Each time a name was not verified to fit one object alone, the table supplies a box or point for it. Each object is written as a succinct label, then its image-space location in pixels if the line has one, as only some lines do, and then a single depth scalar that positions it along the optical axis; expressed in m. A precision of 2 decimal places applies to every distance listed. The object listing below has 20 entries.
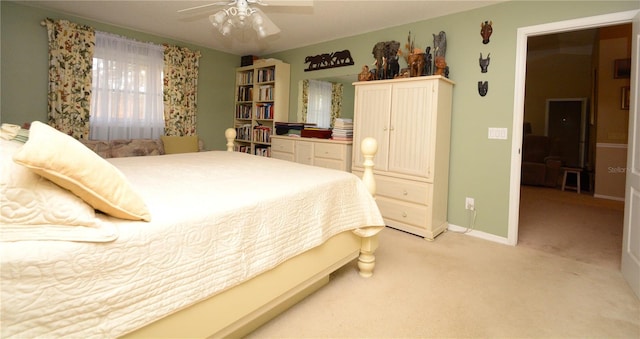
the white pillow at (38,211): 0.86
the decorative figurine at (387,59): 3.55
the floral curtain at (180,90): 4.53
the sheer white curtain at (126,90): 3.98
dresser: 3.78
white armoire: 3.05
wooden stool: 5.56
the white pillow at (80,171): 0.86
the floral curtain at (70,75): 3.65
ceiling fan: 2.28
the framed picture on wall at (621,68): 4.98
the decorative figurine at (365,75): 3.63
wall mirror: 4.13
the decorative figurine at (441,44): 3.25
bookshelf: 4.87
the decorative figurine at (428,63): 3.31
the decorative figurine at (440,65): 3.13
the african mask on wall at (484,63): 3.10
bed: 0.85
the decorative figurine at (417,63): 3.19
